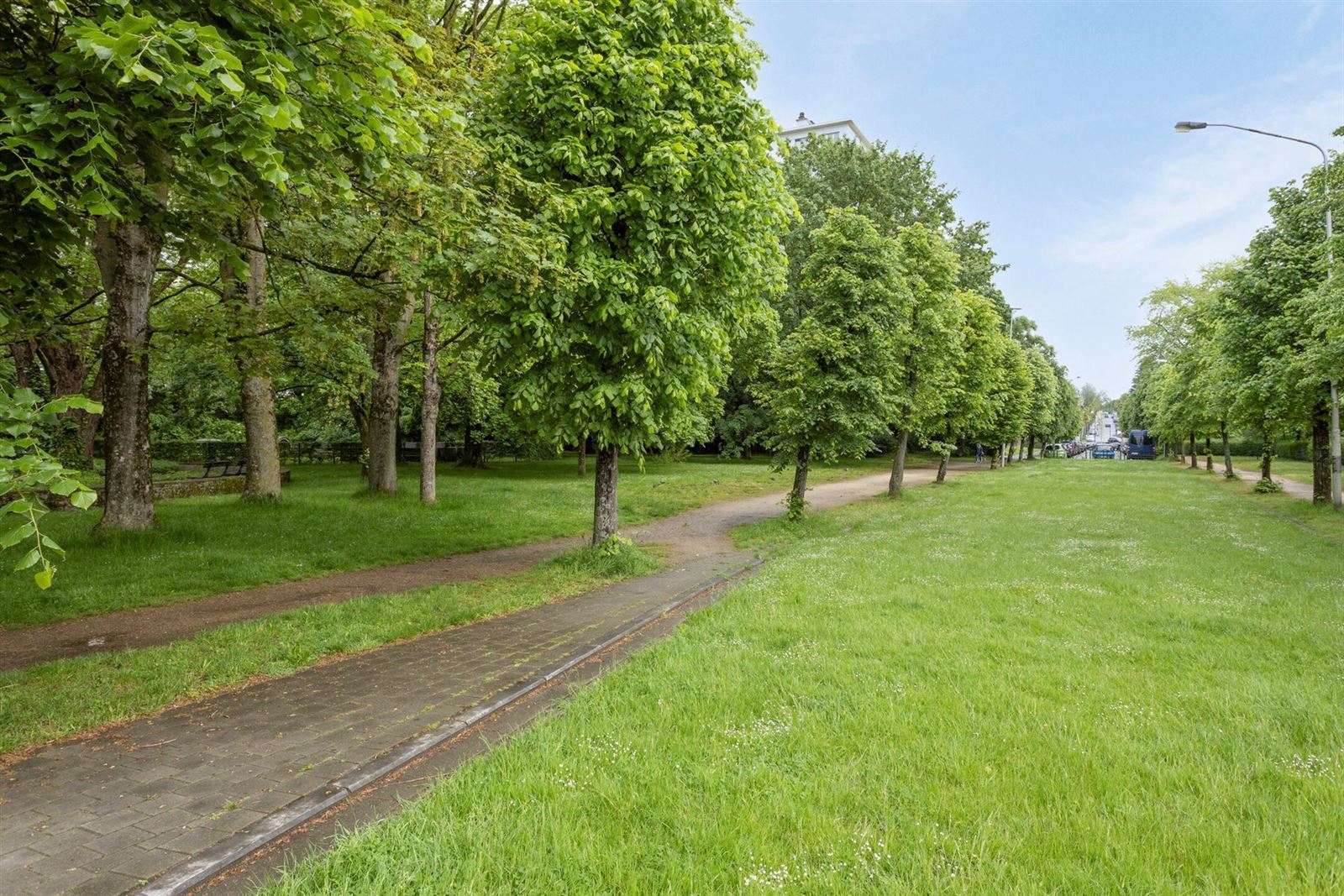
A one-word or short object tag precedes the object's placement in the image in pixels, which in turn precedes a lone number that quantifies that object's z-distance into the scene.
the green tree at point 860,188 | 35.09
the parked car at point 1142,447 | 68.94
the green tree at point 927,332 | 21.58
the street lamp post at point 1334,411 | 15.94
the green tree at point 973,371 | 26.66
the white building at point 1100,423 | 192.88
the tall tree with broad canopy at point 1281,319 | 16.84
